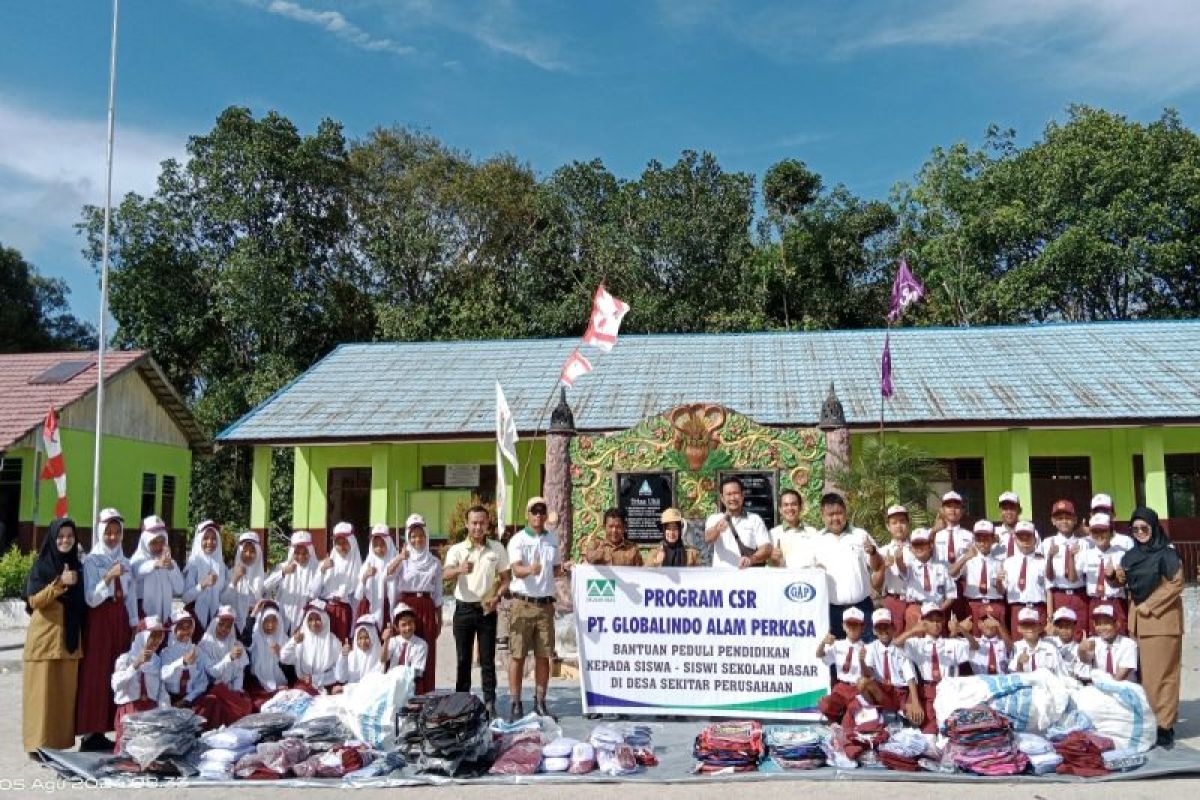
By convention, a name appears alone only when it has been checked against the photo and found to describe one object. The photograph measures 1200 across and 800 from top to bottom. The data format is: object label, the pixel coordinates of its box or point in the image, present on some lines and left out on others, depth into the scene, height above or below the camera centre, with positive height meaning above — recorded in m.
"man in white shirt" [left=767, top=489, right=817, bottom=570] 7.62 -0.21
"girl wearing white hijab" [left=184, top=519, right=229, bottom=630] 7.71 -0.47
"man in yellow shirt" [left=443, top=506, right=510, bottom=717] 7.95 -0.60
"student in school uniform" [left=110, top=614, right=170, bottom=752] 7.00 -1.09
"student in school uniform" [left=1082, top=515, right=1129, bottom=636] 7.50 -0.45
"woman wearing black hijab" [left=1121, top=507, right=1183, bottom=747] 7.20 -0.67
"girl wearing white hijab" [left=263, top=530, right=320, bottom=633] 8.12 -0.55
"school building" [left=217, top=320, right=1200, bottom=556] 16.81 +1.71
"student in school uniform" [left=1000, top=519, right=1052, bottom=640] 7.59 -0.50
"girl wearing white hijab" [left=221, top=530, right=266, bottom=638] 7.92 -0.52
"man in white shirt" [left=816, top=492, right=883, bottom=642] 7.41 -0.36
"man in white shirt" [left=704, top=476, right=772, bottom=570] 7.70 -0.20
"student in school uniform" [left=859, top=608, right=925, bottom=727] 7.00 -1.10
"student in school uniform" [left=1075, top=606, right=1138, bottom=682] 7.13 -0.98
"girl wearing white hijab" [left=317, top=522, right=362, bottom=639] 8.18 -0.56
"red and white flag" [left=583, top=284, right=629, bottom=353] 11.66 +2.15
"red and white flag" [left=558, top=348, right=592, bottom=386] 11.93 +1.67
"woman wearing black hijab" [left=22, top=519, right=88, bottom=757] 6.84 -0.86
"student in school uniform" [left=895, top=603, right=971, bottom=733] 7.11 -0.98
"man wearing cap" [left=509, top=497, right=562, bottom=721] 7.90 -0.70
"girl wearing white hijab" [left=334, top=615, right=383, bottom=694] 7.82 -1.08
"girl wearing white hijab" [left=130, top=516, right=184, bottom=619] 7.44 -0.42
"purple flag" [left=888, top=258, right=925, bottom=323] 15.77 +3.33
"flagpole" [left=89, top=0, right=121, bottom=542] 17.16 +3.80
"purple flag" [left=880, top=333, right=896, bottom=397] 15.46 +2.00
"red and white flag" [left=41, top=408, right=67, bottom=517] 15.49 +0.85
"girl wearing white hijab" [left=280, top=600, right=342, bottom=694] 7.87 -1.07
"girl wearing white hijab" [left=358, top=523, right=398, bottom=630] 8.18 -0.56
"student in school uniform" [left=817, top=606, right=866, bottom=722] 6.94 -1.04
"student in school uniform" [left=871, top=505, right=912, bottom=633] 7.54 -0.47
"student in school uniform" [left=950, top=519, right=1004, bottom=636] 7.70 -0.46
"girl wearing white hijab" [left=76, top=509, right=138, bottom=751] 7.04 -0.76
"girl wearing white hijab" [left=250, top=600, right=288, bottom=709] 7.83 -1.05
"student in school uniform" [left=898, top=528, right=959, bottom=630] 7.58 -0.49
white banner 7.49 -0.95
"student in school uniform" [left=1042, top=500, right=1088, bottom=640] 7.52 -0.41
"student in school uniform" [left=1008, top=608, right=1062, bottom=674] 7.13 -0.96
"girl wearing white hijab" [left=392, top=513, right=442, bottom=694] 8.14 -0.56
